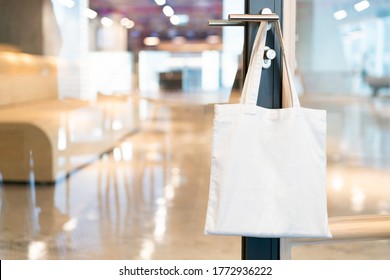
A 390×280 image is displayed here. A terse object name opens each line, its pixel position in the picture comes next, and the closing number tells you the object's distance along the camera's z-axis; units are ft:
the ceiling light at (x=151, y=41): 11.40
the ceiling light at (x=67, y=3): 11.92
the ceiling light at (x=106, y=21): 12.24
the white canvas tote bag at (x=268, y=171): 4.26
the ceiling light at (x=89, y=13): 12.12
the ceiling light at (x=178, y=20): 10.11
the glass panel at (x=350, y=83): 6.19
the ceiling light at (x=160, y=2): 9.98
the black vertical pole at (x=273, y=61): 4.80
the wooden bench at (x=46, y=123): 11.39
